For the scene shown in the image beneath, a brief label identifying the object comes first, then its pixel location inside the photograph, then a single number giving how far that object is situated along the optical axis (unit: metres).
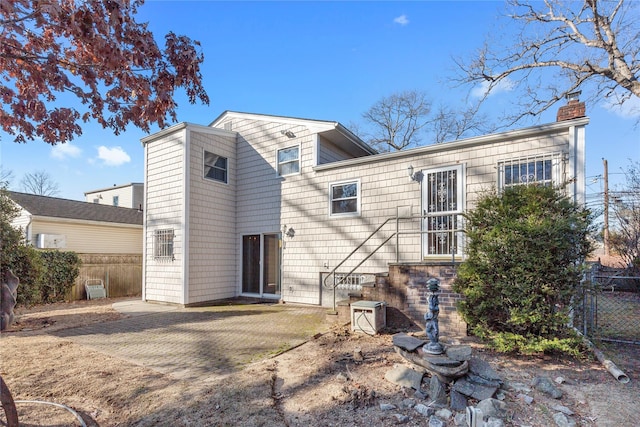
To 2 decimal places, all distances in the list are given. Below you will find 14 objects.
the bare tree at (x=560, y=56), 11.86
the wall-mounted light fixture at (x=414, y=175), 8.23
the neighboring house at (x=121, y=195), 22.94
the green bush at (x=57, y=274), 11.08
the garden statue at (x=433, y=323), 3.88
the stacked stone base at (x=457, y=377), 3.39
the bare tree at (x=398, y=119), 24.02
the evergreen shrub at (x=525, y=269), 4.51
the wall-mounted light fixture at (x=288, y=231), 10.27
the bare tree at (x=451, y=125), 20.66
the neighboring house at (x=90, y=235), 13.01
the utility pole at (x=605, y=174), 17.70
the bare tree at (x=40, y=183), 32.62
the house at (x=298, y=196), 7.42
